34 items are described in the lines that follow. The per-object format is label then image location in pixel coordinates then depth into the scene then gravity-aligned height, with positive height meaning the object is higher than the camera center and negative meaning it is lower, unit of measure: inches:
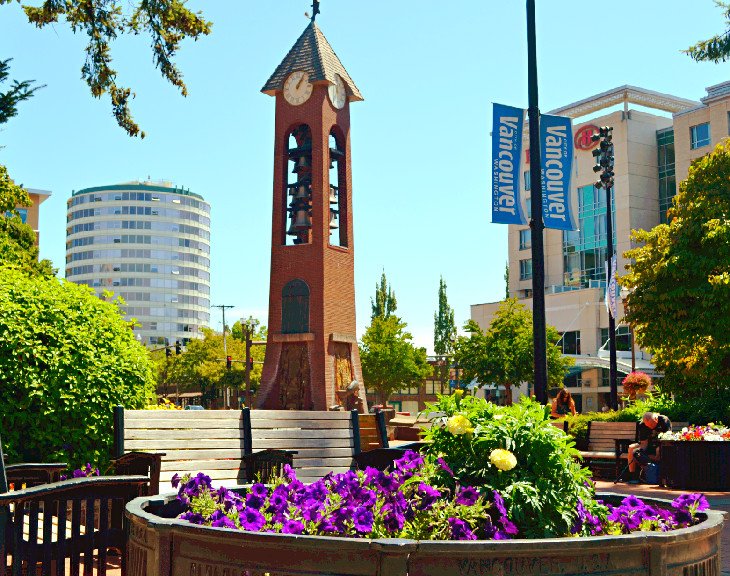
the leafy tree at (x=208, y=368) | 3639.3 +74.6
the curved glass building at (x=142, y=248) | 7327.8 +1040.2
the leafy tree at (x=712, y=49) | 890.1 +301.2
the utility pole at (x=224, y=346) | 3428.6 +151.8
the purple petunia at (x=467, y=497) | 153.0 -17.2
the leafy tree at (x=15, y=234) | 994.7 +204.4
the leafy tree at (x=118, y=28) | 499.2 +183.8
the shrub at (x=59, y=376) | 339.9 +3.9
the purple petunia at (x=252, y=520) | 147.1 -19.9
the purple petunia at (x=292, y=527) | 141.6 -20.2
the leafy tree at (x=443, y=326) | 3796.8 +231.3
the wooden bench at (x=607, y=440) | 711.1 -41.0
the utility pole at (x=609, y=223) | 1166.3 +190.5
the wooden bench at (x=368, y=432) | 468.1 -21.9
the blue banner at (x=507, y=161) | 542.3 +123.9
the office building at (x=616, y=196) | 2842.0 +590.2
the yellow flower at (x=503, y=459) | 155.9 -11.6
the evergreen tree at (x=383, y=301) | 3730.3 +321.5
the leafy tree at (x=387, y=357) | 2787.9 +82.5
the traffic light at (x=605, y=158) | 1182.3 +273.1
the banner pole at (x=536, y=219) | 475.2 +84.3
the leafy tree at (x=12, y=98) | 553.6 +164.9
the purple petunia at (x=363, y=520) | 143.6 -19.6
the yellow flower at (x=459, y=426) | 164.2 -6.6
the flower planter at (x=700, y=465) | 612.7 -49.7
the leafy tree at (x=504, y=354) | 2268.7 +74.0
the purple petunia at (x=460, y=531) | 146.1 -21.4
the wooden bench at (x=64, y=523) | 181.6 -26.5
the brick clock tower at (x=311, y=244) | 1633.9 +239.6
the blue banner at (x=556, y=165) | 552.4 +123.5
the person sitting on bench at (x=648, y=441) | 652.1 -37.5
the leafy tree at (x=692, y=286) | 929.5 +94.2
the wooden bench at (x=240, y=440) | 309.4 -18.1
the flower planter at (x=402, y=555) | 120.9 -21.5
